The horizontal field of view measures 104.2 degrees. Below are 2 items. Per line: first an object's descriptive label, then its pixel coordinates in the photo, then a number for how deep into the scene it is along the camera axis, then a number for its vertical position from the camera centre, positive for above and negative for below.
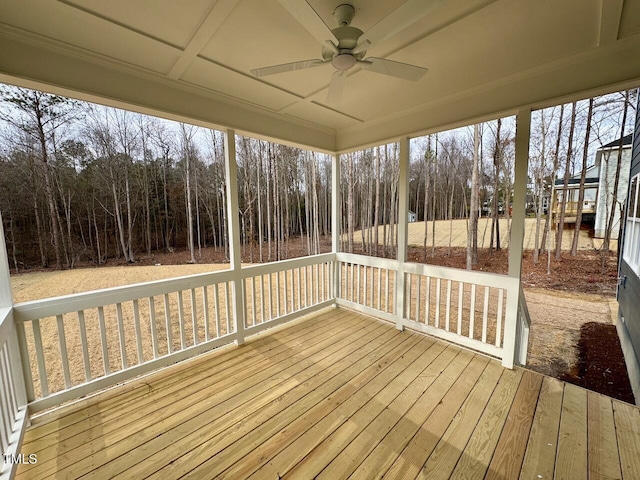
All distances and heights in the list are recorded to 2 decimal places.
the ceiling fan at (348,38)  1.12 +0.92
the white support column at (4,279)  1.64 -0.40
